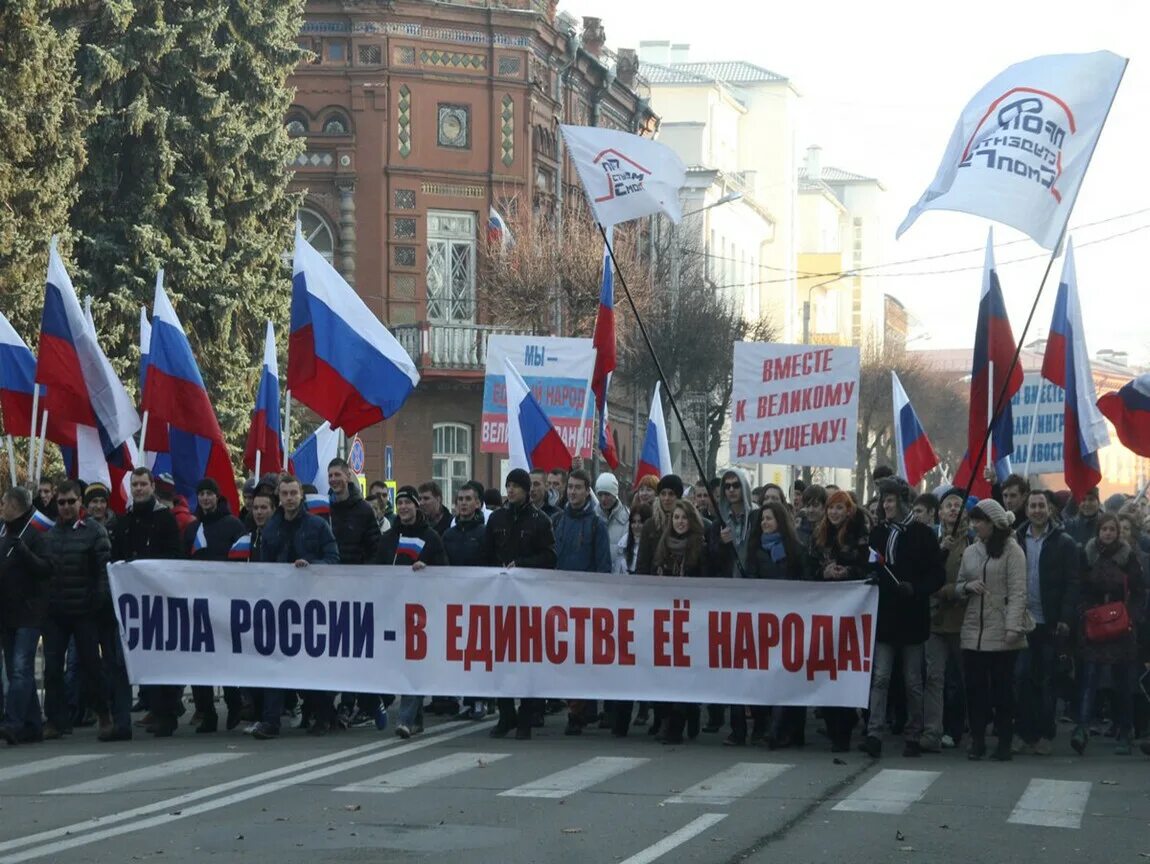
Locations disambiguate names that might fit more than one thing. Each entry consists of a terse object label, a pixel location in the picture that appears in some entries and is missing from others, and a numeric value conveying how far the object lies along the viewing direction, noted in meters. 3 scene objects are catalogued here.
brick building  46.69
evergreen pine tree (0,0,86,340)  31.78
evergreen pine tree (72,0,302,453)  36.94
